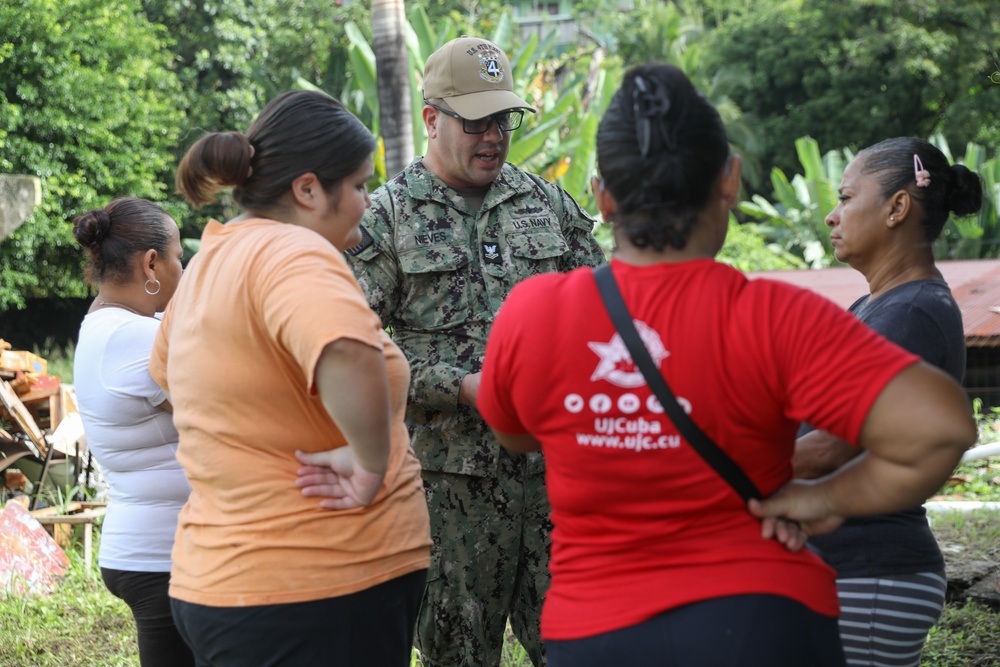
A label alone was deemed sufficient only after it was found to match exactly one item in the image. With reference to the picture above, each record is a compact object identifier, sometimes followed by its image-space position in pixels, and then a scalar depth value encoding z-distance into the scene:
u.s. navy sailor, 5.20
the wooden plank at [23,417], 9.06
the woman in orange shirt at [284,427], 4.27
